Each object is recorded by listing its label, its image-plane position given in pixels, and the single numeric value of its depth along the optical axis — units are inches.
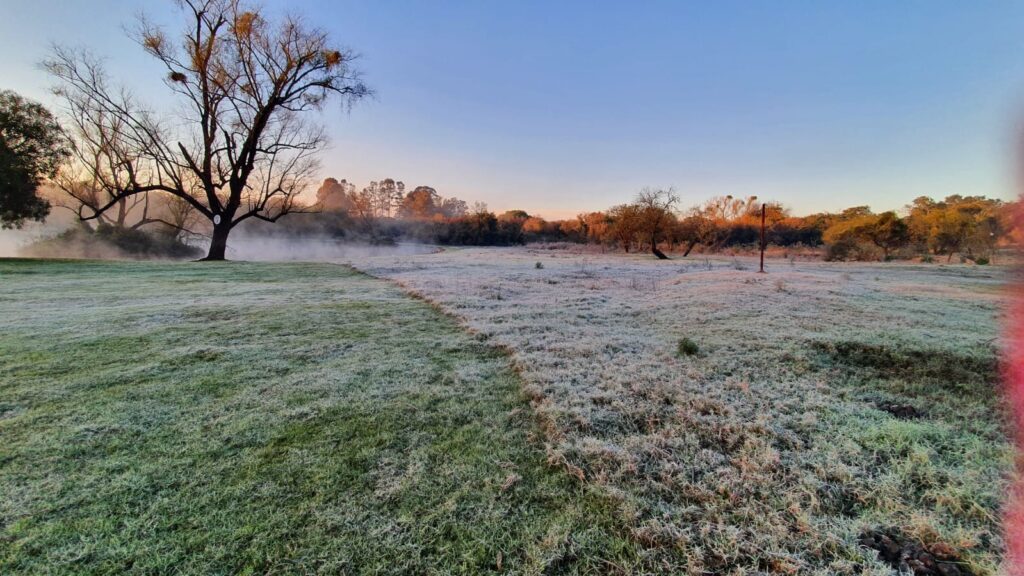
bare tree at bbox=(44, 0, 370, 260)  559.8
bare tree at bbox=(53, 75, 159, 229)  564.7
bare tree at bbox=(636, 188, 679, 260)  868.0
